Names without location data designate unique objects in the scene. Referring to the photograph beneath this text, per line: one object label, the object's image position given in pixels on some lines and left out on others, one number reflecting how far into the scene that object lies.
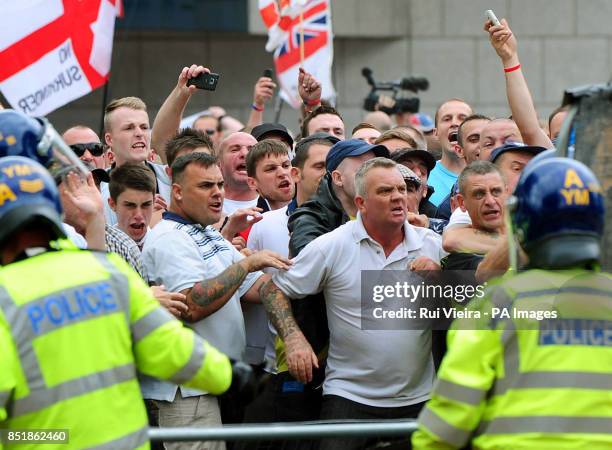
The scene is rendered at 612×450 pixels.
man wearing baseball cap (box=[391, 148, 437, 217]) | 16.48
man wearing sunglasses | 16.64
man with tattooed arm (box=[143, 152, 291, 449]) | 13.12
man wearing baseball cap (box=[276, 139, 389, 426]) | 13.79
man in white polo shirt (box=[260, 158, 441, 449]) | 13.14
